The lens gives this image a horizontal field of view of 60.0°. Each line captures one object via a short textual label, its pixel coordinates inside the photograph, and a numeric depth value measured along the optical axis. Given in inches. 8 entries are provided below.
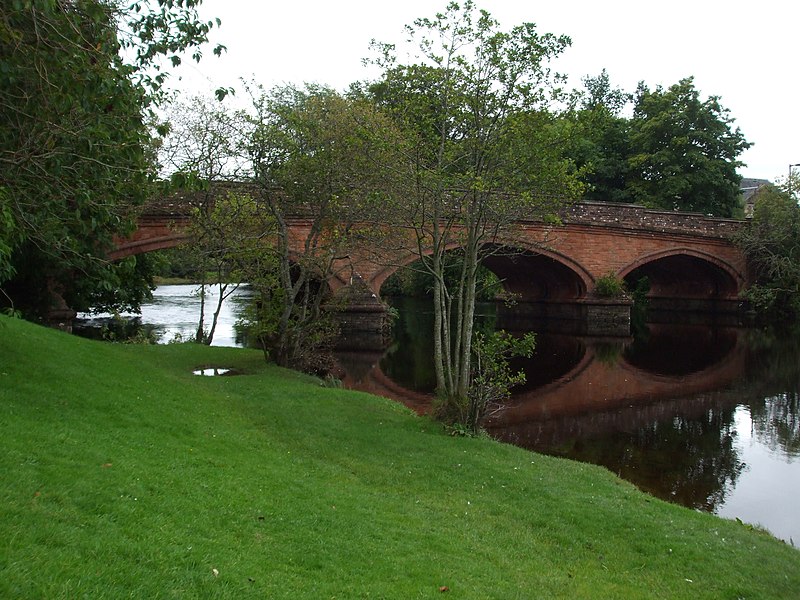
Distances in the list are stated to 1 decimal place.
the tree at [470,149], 362.6
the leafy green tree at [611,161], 1621.6
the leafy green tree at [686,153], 1518.2
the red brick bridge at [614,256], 1224.2
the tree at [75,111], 223.3
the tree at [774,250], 1318.9
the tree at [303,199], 521.0
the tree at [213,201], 593.0
